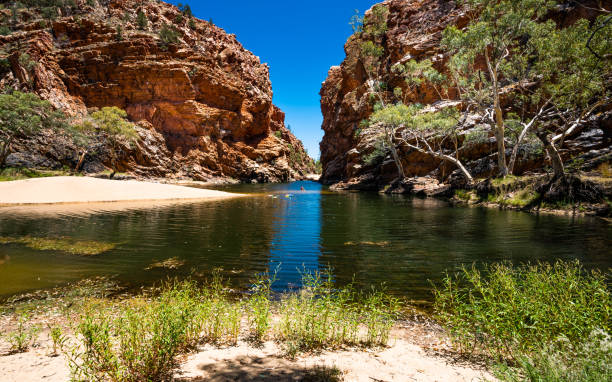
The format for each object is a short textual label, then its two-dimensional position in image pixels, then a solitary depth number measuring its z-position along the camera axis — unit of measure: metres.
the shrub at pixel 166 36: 69.44
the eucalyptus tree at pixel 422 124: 32.25
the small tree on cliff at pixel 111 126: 49.59
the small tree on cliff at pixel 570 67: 16.20
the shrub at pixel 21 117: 38.03
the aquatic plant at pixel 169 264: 9.41
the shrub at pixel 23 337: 4.37
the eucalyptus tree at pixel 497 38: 23.16
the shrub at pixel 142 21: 71.56
